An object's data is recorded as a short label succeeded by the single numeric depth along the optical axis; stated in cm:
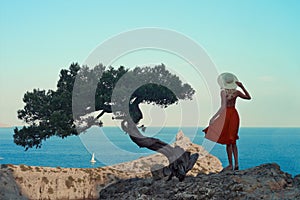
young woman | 902
